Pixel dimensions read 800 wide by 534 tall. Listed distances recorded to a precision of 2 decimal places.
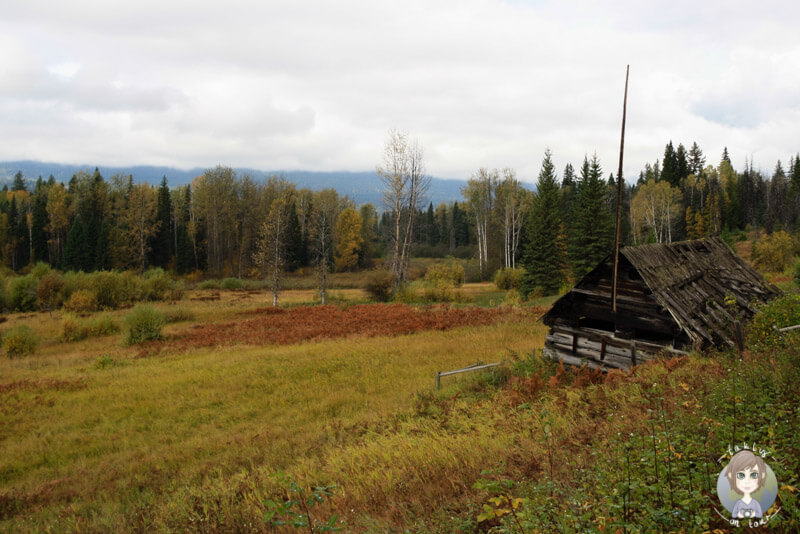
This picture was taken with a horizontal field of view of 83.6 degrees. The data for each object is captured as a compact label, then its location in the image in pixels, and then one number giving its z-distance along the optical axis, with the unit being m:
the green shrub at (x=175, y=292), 48.88
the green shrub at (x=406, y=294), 41.09
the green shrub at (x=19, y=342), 27.41
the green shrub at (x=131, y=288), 45.81
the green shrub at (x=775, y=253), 45.03
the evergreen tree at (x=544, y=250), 47.69
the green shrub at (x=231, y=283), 59.94
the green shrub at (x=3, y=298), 44.97
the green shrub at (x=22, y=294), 45.19
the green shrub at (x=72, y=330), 31.62
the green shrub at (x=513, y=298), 40.51
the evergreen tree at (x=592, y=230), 45.50
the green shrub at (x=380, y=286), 43.62
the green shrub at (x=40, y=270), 51.53
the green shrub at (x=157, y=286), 47.66
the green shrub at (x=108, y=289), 44.01
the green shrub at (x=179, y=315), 37.84
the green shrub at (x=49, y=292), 44.59
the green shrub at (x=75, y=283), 44.62
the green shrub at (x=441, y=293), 41.94
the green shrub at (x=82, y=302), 41.78
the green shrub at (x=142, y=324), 28.39
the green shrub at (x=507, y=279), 52.38
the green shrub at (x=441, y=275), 43.66
